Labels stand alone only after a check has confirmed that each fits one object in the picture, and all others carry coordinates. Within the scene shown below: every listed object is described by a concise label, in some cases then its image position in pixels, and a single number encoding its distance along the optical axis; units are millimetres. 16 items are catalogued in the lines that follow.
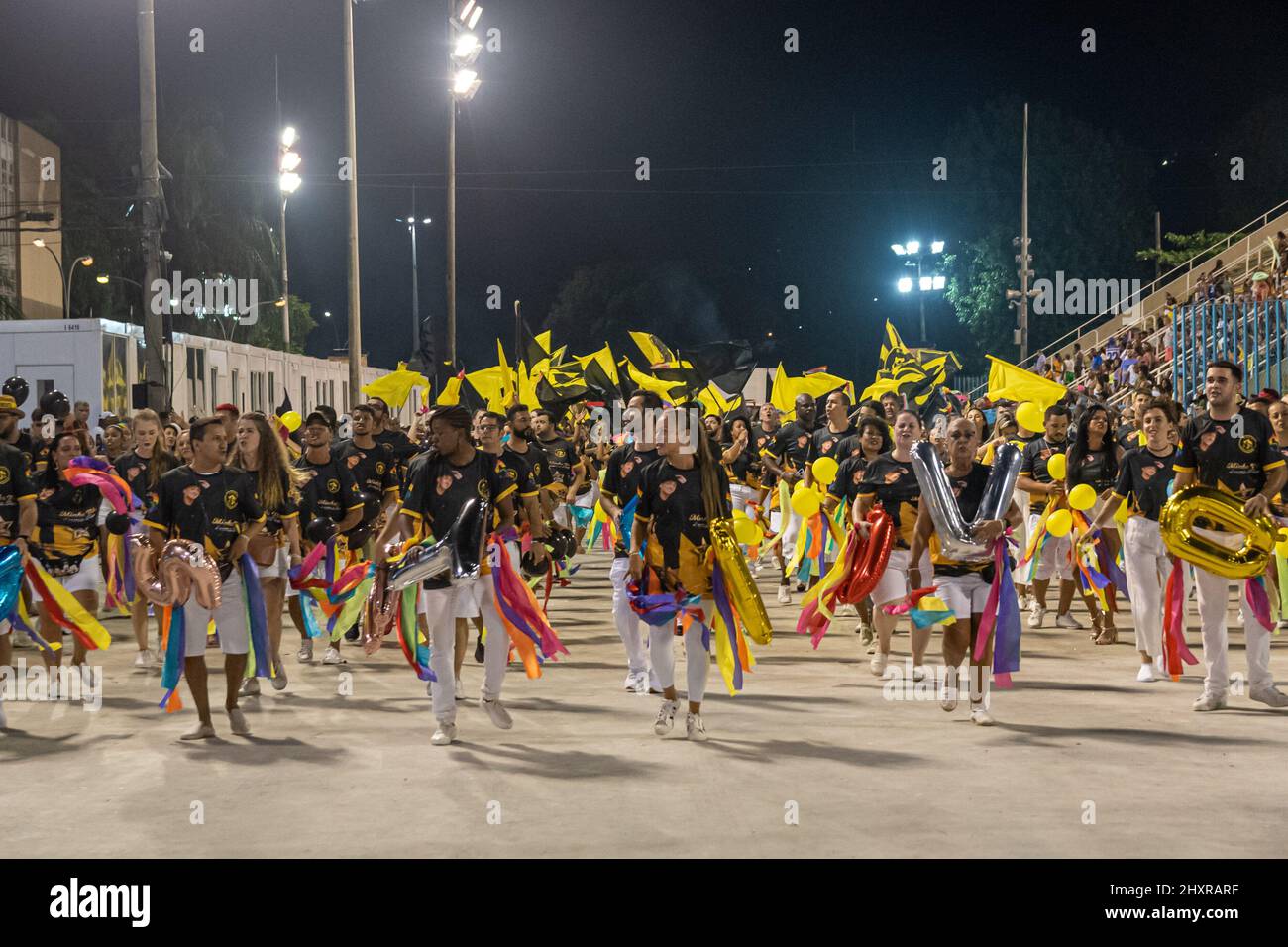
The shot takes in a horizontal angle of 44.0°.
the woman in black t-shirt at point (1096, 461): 12984
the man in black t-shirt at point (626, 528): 10391
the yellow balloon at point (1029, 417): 12812
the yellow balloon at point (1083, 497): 12367
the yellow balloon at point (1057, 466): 13508
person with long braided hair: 9000
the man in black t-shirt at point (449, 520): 8938
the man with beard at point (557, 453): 16062
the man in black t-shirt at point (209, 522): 8953
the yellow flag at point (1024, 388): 13125
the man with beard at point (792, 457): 16875
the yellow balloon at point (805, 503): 13008
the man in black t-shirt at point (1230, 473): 9609
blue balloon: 9500
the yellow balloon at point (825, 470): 13094
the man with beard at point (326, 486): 12133
